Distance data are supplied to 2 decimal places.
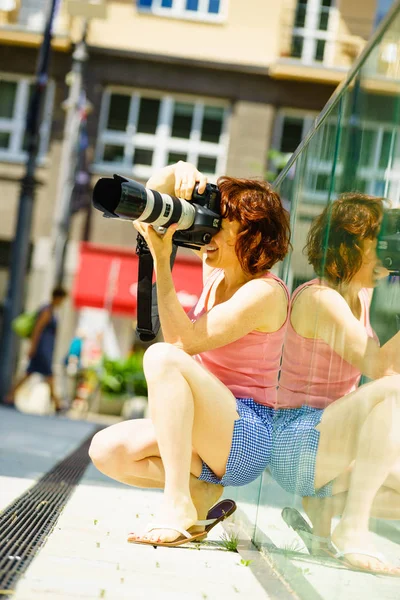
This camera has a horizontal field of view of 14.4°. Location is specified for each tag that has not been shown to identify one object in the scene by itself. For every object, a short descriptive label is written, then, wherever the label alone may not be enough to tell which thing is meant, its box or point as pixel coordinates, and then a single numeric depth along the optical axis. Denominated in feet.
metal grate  12.37
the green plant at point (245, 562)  15.02
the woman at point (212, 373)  15.20
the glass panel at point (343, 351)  11.27
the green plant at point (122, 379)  73.35
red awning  84.53
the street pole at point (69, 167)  88.89
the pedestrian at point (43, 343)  61.10
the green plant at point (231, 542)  16.35
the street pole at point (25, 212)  65.69
